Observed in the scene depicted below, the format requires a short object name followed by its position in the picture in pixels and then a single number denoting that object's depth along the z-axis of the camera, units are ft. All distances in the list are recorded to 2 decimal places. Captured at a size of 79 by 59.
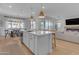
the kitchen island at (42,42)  6.63
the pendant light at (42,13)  6.39
